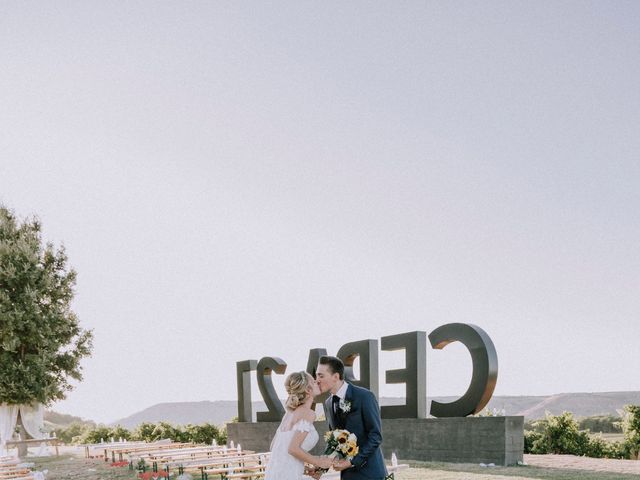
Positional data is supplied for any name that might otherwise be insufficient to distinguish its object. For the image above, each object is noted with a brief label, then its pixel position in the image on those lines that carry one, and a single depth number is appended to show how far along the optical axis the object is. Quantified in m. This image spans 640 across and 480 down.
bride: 5.43
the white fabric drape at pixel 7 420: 27.58
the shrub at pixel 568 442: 20.44
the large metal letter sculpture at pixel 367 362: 19.98
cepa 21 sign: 16.67
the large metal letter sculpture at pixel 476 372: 16.53
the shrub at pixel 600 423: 36.06
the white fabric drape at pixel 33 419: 28.31
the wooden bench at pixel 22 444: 26.50
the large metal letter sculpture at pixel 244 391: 27.28
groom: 5.23
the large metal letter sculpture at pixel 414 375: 18.36
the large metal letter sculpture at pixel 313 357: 22.38
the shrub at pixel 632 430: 19.70
